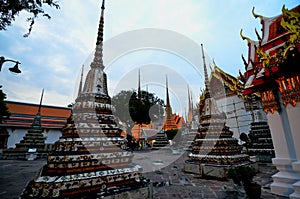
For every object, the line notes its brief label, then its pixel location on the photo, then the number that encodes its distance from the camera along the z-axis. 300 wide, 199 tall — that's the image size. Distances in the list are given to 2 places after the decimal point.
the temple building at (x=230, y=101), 17.95
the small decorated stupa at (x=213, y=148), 5.98
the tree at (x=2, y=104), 8.89
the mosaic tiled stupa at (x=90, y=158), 2.71
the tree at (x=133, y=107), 22.44
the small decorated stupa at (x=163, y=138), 22.25
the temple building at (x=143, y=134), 31.91
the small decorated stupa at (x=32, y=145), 14.19
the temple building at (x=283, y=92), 3.63
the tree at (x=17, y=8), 3.23
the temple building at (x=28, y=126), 14.78
